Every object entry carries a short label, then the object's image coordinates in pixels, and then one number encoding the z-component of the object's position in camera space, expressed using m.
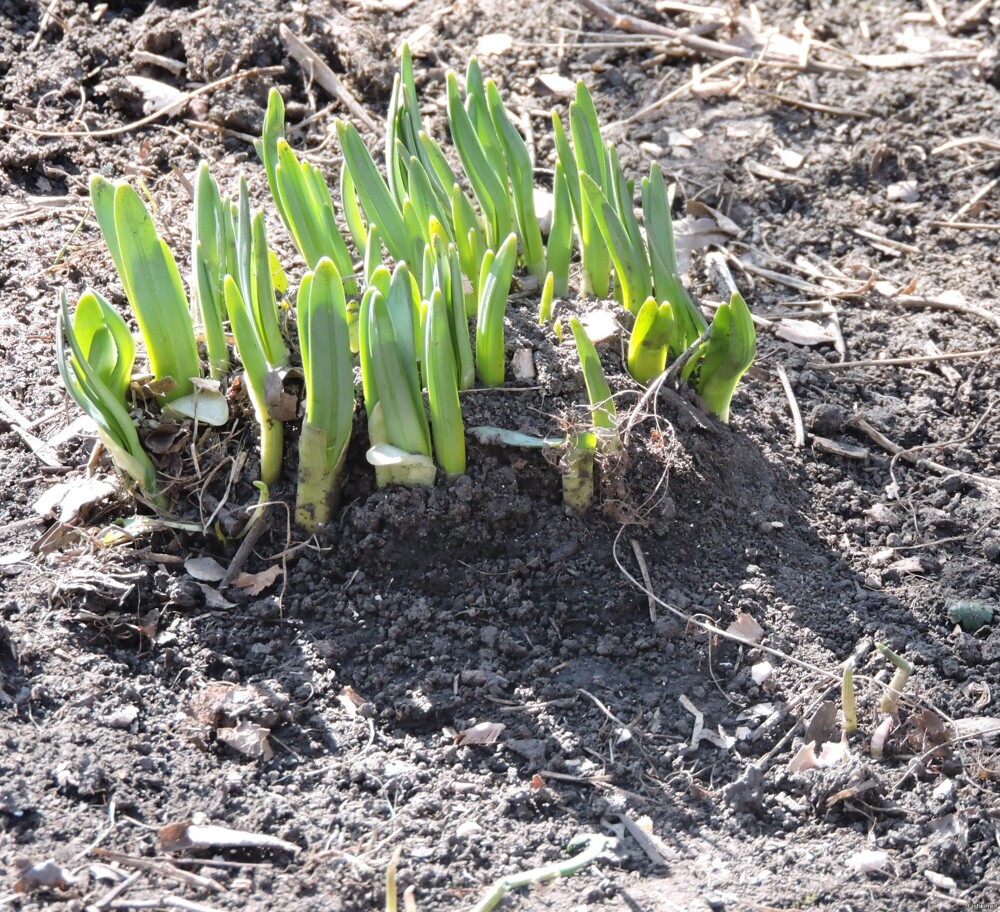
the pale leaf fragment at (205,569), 4.35
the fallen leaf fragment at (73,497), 4.42
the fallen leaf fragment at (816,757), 3.98
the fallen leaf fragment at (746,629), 4.39
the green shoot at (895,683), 3.96
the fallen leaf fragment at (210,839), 3.45
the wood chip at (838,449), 5.30
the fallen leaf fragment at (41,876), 3.22
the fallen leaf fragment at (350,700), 4.05
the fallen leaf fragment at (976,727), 4.11
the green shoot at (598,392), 4.18
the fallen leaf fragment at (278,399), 4.24
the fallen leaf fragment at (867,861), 3.67
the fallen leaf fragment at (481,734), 3.99
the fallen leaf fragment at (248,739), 3.81
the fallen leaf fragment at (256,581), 4.35
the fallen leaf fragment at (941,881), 3.65
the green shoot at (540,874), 3.14
